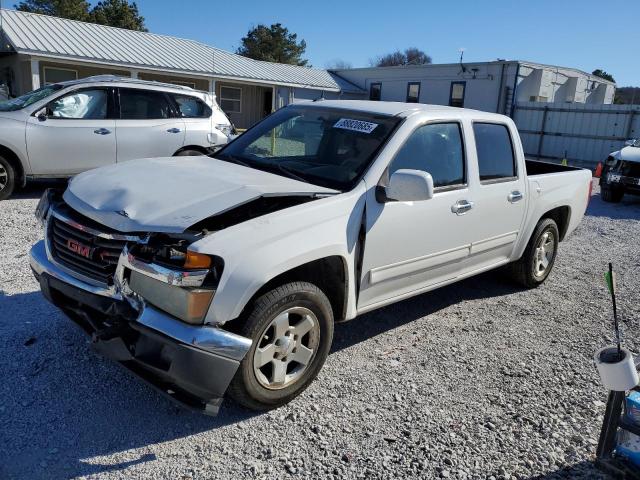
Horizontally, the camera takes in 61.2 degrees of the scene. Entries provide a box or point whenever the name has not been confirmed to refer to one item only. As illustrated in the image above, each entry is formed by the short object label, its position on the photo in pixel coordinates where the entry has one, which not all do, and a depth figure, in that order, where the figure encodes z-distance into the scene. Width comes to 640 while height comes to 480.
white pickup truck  2.83
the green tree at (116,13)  41.31
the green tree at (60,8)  40.22
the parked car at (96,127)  7.96
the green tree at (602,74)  53.12
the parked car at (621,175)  11.84
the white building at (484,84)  25.41
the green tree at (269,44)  50.50
